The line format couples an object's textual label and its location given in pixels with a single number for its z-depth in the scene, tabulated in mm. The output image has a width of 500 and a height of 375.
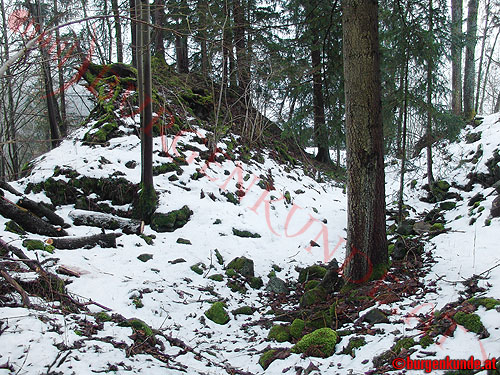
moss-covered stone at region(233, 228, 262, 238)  6492
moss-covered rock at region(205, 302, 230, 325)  4180
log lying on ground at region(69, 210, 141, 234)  5992
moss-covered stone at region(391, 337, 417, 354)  2494
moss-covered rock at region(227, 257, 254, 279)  5406
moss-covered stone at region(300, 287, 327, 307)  4016
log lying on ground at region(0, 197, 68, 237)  5215
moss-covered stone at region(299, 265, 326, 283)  5188
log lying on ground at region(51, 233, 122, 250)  5088
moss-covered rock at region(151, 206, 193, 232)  6285
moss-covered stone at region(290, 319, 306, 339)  3415
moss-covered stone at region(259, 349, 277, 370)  2963
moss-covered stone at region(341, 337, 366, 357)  2754
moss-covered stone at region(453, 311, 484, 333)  2393
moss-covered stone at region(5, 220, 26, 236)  4902
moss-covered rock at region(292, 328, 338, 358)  2863
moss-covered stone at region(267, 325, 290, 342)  3426
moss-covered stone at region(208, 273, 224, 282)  5154
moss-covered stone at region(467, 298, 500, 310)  2579
